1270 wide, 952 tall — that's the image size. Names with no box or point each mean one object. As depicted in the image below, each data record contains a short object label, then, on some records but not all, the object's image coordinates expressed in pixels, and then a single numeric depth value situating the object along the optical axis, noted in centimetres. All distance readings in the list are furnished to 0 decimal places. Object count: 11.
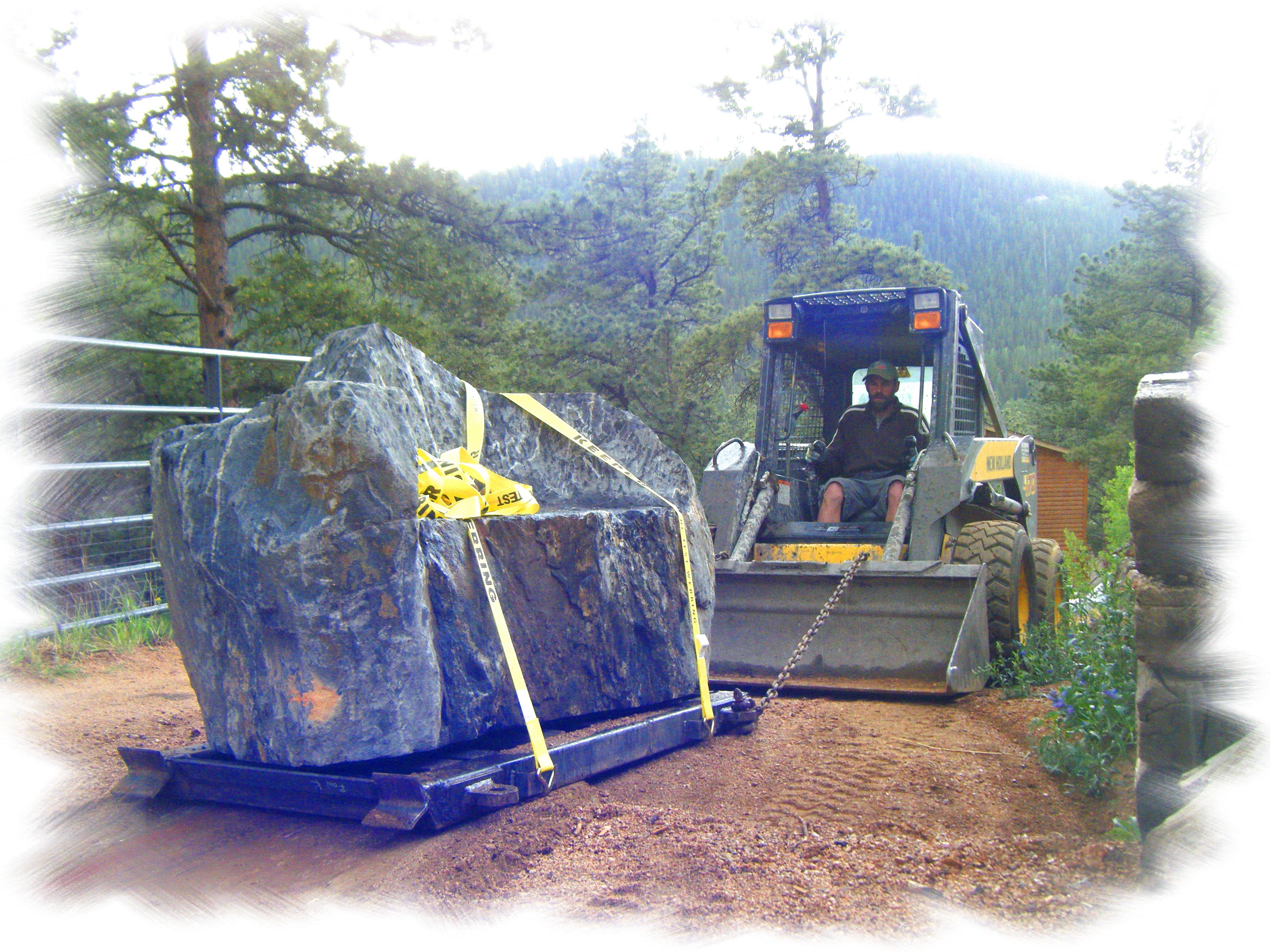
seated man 716
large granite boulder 302
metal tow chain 468
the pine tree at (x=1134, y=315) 1992
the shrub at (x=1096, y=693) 374
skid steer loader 594
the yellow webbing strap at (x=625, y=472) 435
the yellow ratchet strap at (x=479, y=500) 335
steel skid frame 303
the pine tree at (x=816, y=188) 2178
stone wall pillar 260
